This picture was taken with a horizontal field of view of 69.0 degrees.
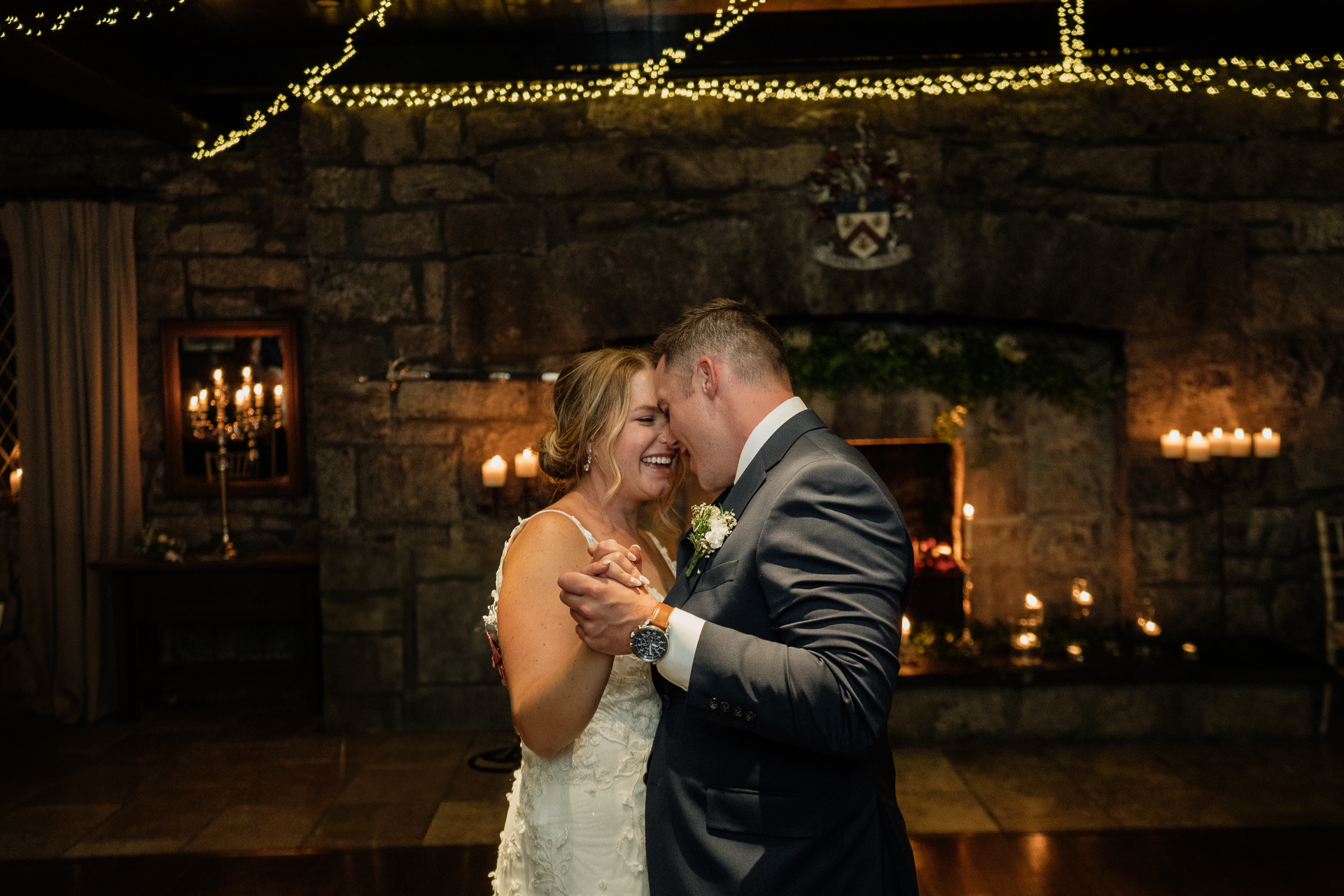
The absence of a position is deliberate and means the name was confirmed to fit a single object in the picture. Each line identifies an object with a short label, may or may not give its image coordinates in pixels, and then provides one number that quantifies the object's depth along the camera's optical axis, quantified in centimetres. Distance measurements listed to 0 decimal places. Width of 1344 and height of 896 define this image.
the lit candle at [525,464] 447
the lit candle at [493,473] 446
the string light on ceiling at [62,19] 333
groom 140
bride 178
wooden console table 485
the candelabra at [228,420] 508
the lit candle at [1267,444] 450
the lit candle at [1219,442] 450
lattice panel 528
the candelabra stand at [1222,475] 462
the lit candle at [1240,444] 448
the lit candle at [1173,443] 455
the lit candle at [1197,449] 450
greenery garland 484
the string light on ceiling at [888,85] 448
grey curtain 502
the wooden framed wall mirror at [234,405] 523
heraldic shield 449
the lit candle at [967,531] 491
